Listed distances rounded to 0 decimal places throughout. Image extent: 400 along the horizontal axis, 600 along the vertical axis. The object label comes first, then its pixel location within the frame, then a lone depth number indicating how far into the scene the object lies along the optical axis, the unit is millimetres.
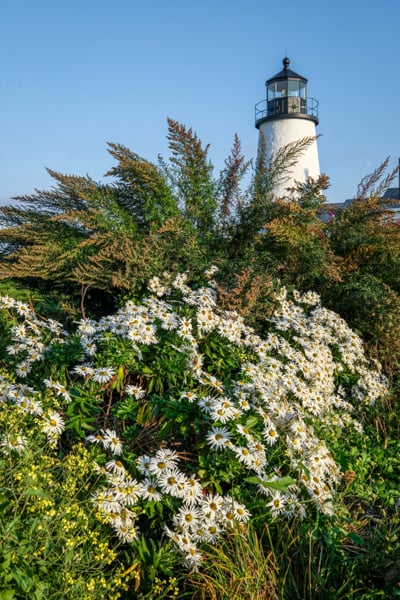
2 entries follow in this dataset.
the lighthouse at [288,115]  17406
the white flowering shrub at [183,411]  2408
